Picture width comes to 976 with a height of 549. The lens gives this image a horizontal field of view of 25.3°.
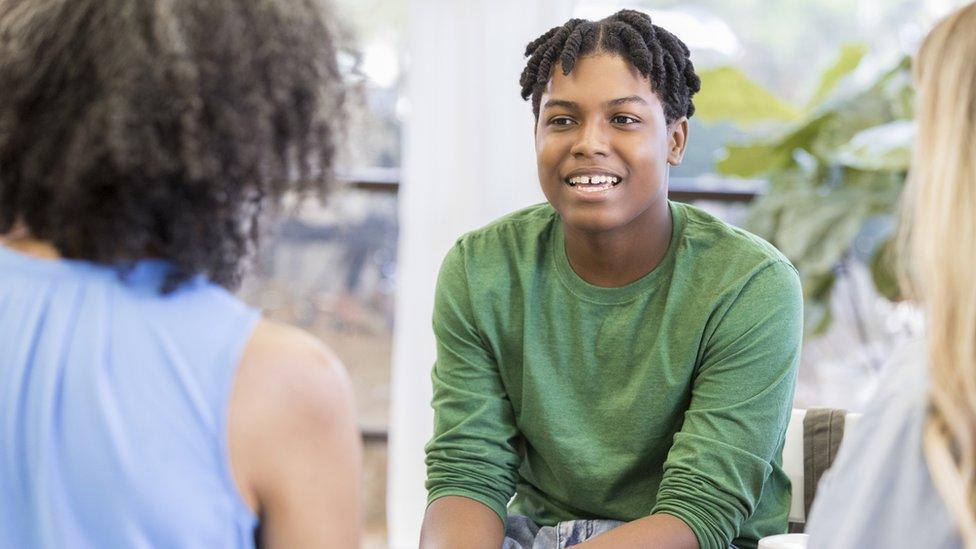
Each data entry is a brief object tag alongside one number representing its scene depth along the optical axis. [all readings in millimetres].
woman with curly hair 1724
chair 2280
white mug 2037
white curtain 3171
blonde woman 1712
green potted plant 3111
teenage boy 2194
